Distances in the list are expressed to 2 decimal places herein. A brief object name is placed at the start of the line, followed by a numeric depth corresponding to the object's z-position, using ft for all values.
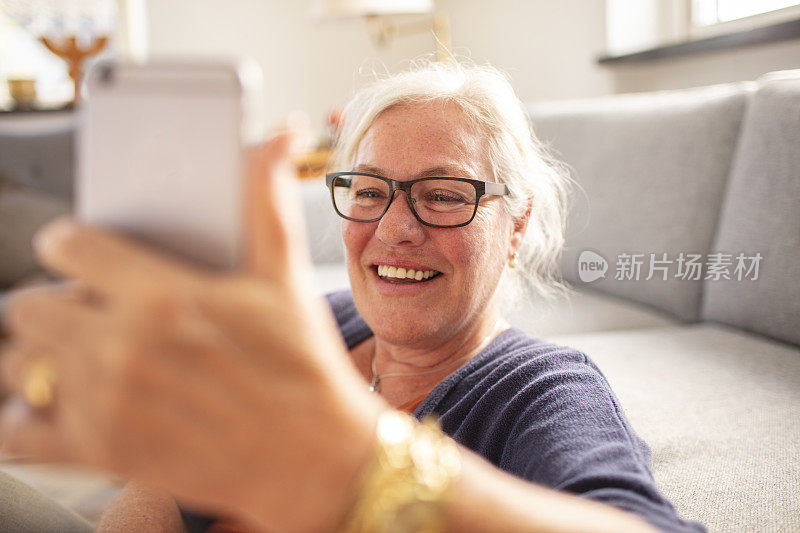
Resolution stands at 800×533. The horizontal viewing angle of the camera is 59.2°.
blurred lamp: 9.98
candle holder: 12.69
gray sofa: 3.11
